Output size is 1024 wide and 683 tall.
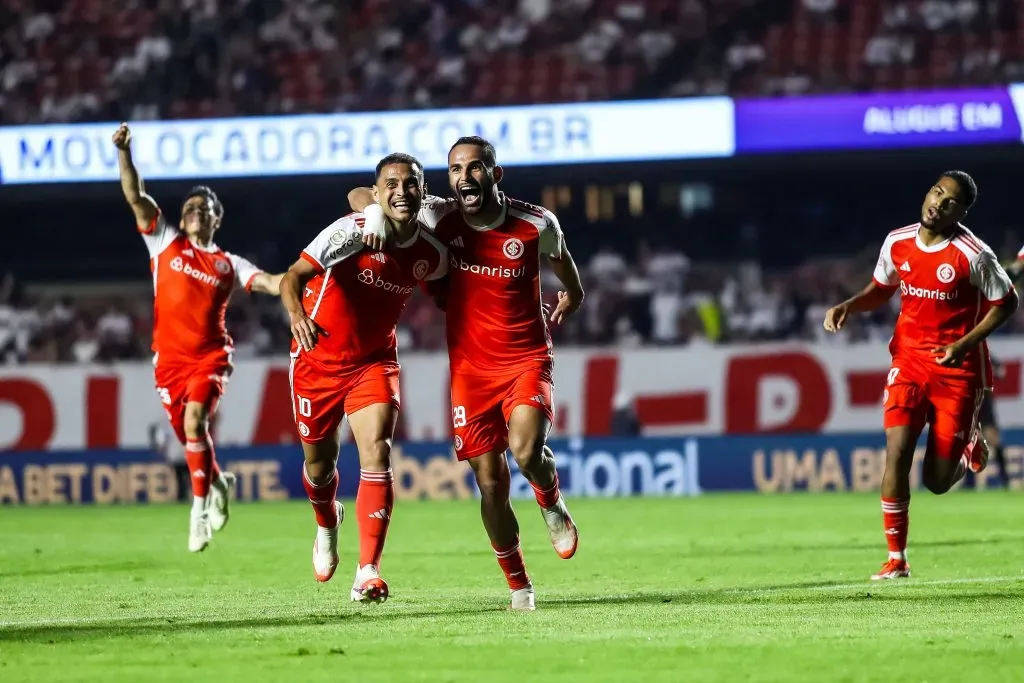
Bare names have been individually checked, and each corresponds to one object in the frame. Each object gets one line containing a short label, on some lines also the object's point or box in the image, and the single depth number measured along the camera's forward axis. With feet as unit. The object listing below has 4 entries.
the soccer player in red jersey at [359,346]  55.21
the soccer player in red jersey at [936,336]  66.03
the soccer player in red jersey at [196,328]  81.10
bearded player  54.70
